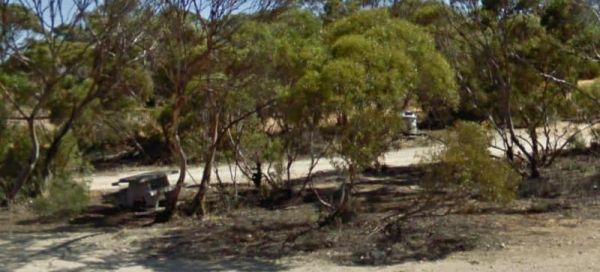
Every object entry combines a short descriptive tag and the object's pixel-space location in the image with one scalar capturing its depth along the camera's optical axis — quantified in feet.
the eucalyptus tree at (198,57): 53.01
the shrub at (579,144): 84.72
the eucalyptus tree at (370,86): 43.39
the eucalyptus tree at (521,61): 66.28
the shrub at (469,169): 42.88
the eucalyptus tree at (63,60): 55.11
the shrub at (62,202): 54.85
